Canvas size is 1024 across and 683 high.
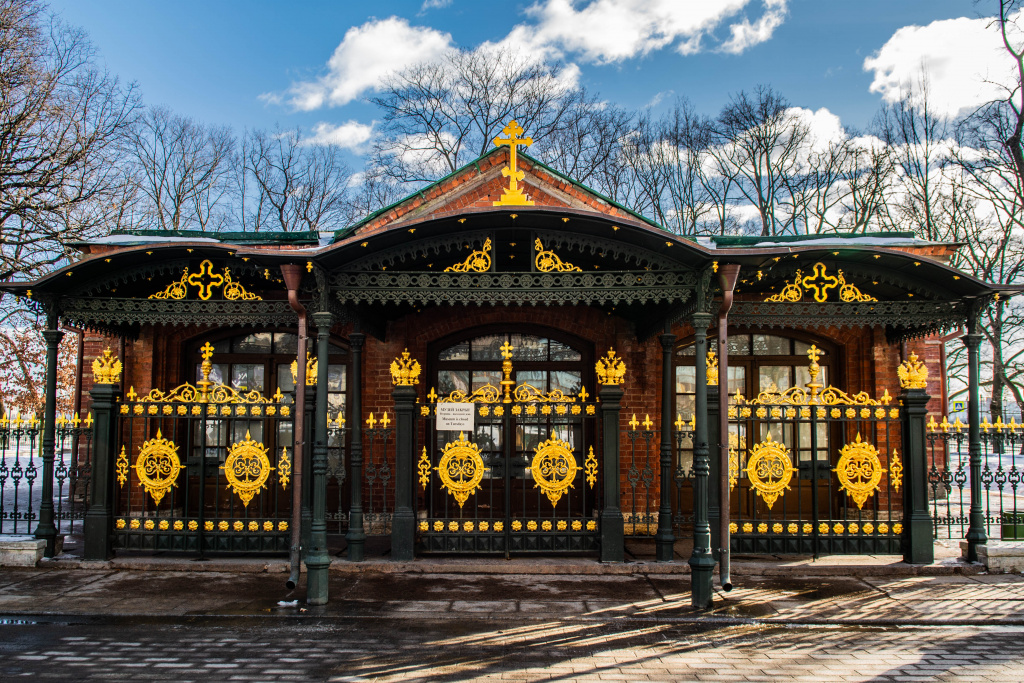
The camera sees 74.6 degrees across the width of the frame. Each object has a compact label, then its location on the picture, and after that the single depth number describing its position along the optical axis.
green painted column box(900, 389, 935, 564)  7.30
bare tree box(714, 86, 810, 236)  28.42
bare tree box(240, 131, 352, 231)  30.73
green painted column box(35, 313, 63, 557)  7.50
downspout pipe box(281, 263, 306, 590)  6.56
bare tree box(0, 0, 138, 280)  13.98
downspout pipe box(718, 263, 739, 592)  6.48
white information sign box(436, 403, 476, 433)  7.44
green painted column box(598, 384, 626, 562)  7.31
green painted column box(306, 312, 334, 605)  6.18
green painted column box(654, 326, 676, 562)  7.56
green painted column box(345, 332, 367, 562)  7.49
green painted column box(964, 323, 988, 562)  7.33
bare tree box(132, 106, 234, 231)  28.28
